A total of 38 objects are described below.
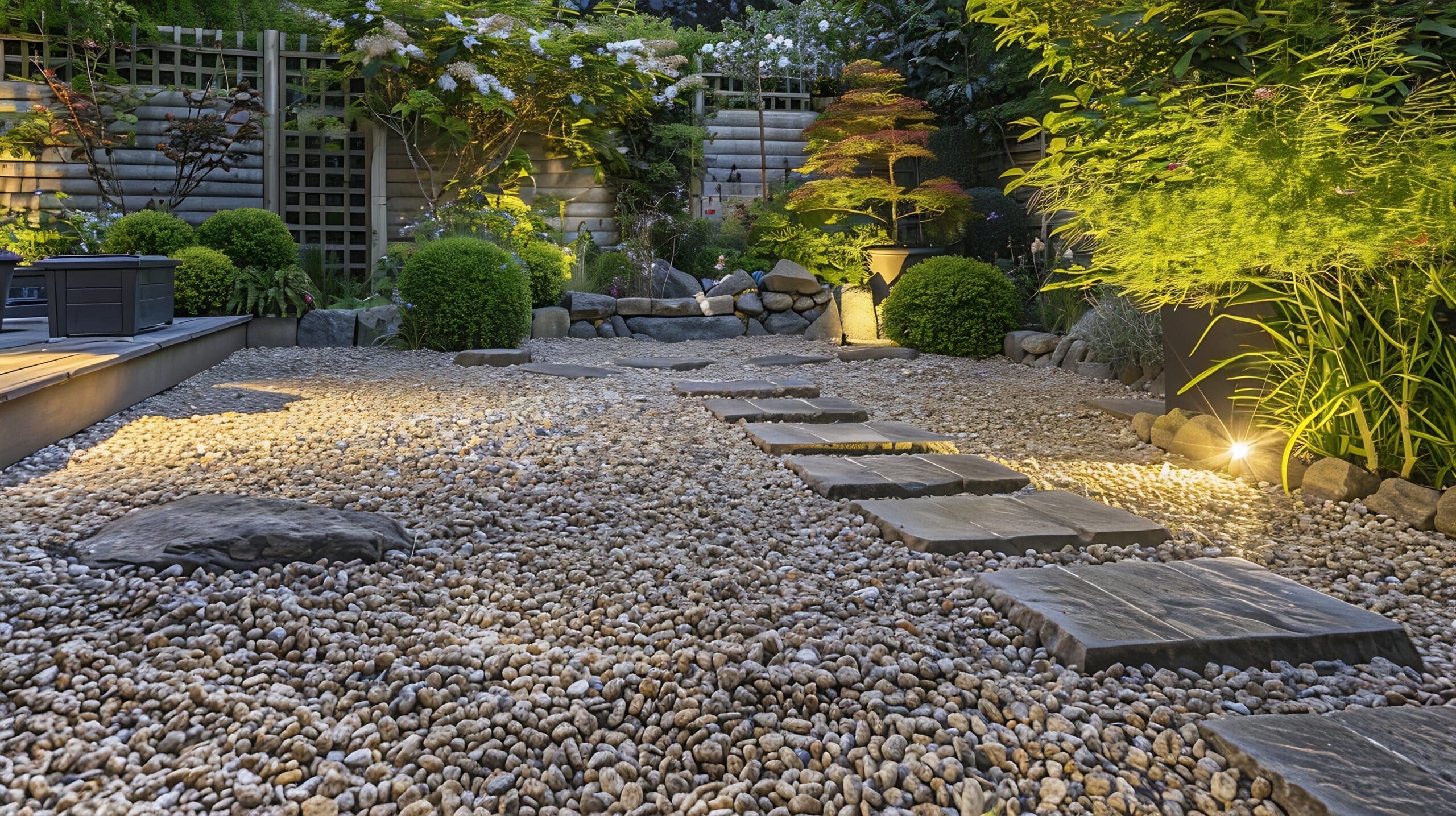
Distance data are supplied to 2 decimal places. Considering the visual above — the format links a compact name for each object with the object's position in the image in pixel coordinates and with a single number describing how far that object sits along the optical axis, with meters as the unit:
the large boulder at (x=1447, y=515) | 2.43
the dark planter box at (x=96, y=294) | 4.29
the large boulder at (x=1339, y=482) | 2.74
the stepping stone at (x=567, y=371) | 5.25
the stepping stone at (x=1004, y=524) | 2.26
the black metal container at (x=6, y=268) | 3.93
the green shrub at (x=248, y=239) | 6.70
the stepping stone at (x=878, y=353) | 6.42
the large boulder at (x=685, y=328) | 8.07
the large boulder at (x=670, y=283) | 8.70
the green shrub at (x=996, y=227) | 8.72
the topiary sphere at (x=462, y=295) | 6.11
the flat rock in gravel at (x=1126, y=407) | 3.91
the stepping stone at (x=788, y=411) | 3.99
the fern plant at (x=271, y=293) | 6.50
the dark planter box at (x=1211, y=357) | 3.23
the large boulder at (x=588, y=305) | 7.86
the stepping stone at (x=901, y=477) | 2.77
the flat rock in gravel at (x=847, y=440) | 3.35
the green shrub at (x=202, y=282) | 6.29
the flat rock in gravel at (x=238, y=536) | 2.00
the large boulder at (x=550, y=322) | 7.64
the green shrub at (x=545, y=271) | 7.53
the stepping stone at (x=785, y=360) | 6.26
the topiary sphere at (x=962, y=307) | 6.28
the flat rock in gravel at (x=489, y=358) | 5.70
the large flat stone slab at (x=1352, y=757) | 1.16
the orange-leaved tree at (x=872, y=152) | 7.93
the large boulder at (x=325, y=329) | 6.73
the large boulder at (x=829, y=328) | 7.56
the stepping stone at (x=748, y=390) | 4.64
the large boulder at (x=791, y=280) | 8.25
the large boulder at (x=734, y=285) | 8.44
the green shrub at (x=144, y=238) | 6.59
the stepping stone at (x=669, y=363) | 5.91
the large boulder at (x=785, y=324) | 8.38
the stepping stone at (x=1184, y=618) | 1.62
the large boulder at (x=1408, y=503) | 2.51
